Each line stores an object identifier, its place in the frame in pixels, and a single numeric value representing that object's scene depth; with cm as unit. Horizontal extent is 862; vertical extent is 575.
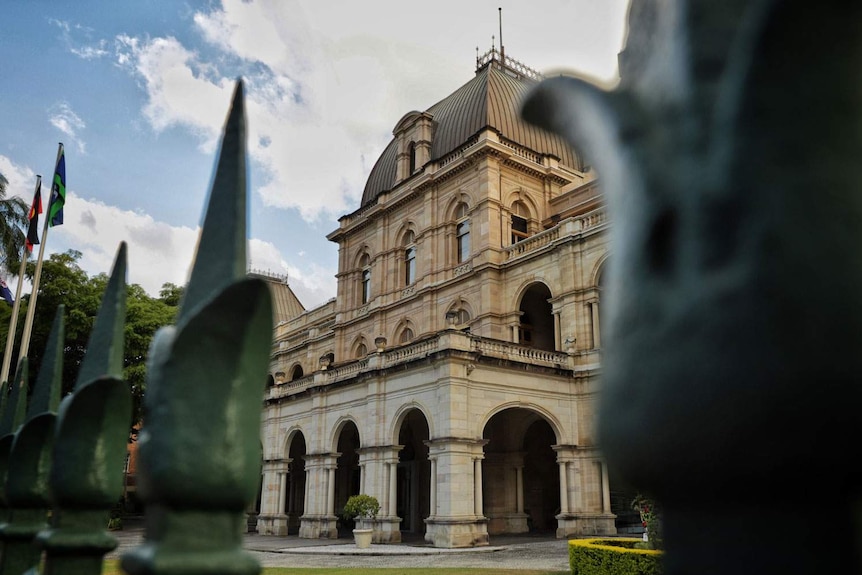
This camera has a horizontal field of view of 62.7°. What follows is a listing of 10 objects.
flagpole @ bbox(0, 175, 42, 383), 1815
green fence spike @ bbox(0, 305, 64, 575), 299
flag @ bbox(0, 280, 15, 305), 2114
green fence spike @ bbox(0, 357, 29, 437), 365
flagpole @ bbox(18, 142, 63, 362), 1776
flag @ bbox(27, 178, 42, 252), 1995
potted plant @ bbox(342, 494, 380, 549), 2184
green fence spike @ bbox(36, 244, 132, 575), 229
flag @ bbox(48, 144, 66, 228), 1934
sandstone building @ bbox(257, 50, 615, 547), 2202
